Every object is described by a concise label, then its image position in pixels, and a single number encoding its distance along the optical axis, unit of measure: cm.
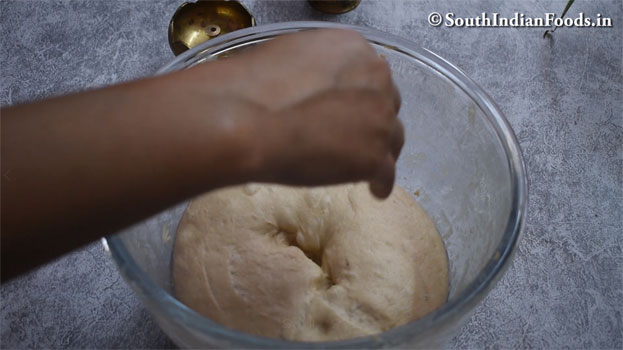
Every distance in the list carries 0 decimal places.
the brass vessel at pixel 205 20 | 116
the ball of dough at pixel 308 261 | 75
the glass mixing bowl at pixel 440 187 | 65
